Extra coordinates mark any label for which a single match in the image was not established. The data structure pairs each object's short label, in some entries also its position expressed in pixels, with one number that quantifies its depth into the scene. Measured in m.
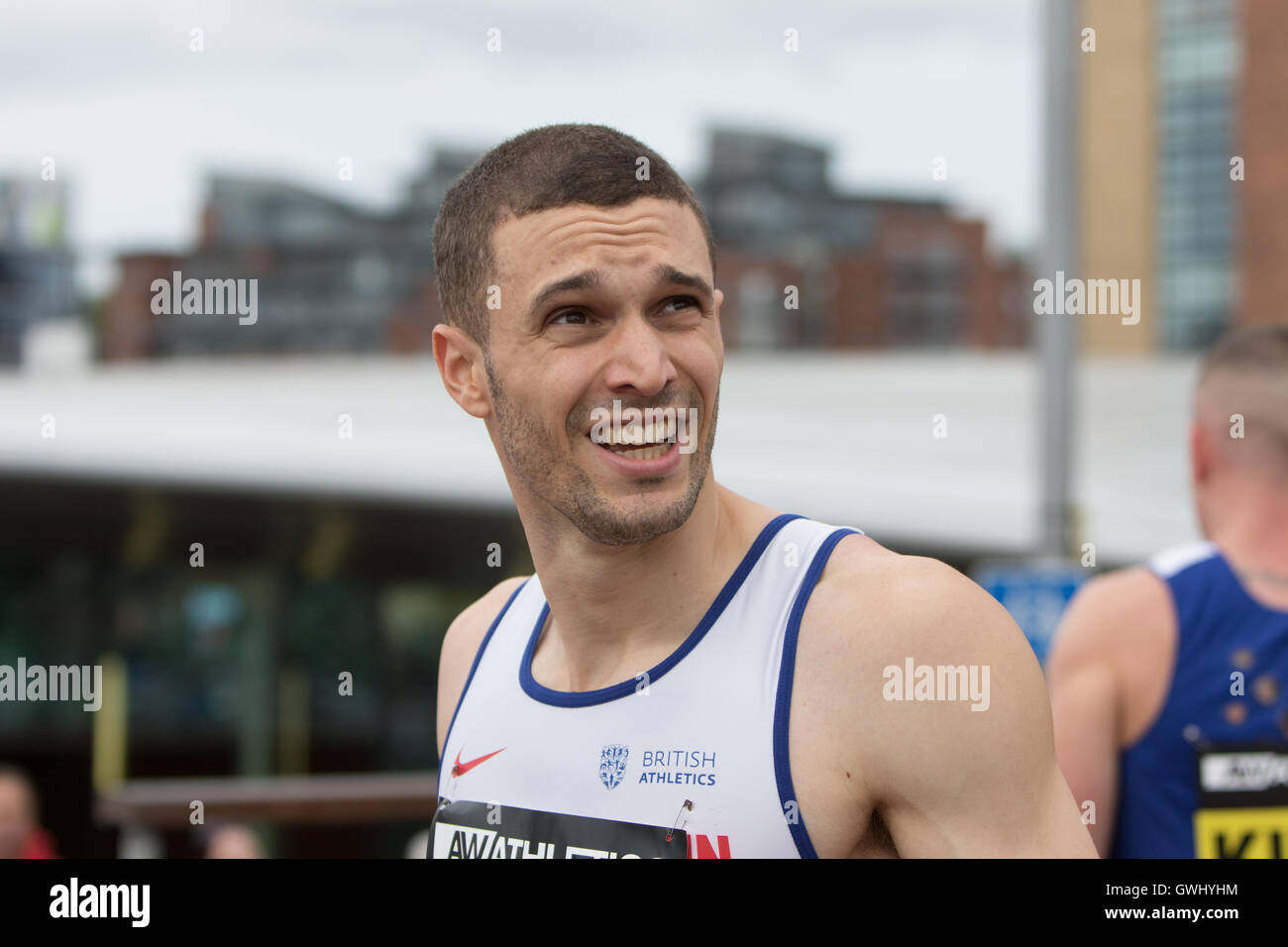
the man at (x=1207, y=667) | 3.28
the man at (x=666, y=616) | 1.73
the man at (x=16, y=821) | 5.93
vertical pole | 6.04
